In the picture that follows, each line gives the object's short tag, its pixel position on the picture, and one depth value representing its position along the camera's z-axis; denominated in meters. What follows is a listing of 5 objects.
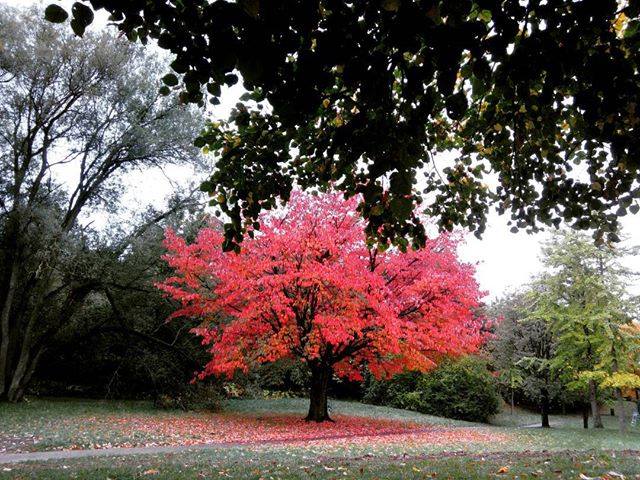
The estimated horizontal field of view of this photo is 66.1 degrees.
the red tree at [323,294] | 13.63
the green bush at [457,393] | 23.16
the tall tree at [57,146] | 15.95
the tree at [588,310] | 18.36
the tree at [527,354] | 20.47
